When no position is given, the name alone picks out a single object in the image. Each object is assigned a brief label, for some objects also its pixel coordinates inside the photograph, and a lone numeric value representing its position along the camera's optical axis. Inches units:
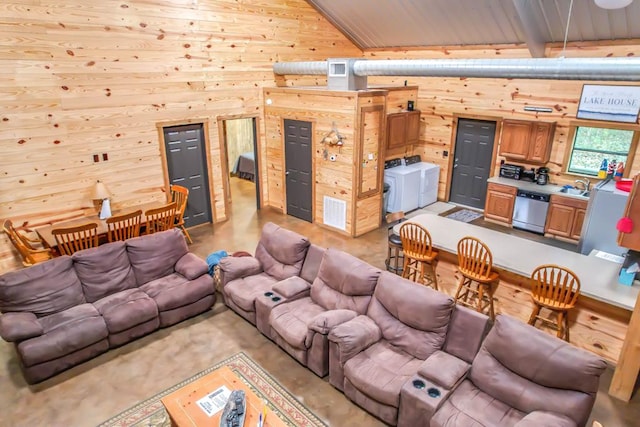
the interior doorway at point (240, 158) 410.4
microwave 310.3
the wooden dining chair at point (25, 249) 217.5
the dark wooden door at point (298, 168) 312.0
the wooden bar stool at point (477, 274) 178.9
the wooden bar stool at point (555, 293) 156.2
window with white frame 267.4
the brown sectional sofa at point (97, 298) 159.9
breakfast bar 155.0
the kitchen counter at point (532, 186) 279.5
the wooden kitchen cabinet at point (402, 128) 334.3
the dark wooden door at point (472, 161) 333.1
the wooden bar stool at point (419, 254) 199.0
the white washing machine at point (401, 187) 332.8
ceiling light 167.6
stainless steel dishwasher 291.3
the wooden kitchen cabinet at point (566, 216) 274.5
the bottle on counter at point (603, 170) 270.3
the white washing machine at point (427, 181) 350.6
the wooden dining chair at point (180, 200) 272.7
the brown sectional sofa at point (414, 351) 119.1
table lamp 253.0
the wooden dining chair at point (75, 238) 213.2
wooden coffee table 121.7
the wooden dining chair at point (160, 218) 246.1
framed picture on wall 252.8
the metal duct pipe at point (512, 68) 184.4
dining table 222.5
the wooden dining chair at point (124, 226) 231.3
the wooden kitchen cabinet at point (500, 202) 306.8
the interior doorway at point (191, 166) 289.0
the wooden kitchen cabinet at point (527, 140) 288.5
